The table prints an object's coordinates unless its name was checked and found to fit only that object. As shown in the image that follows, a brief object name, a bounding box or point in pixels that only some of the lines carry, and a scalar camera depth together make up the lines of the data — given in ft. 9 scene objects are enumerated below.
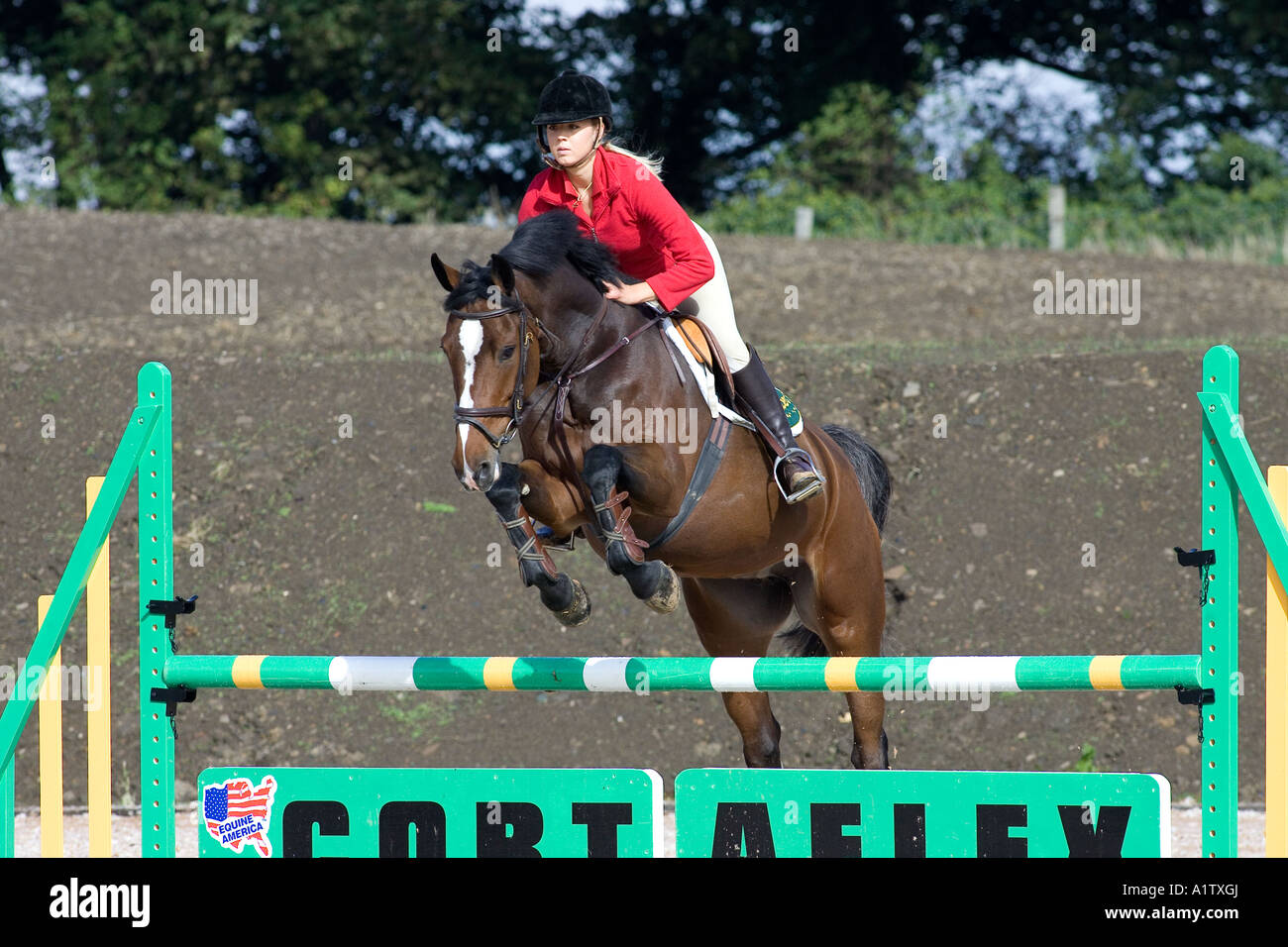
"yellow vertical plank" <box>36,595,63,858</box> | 30.40
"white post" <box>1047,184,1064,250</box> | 123.85
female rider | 31.45
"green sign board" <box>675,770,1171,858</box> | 25.50
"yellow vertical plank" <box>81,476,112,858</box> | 29.60
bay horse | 28.48
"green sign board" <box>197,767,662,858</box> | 26.94
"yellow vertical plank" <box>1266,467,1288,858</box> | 26.14
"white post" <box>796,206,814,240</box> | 125.59
